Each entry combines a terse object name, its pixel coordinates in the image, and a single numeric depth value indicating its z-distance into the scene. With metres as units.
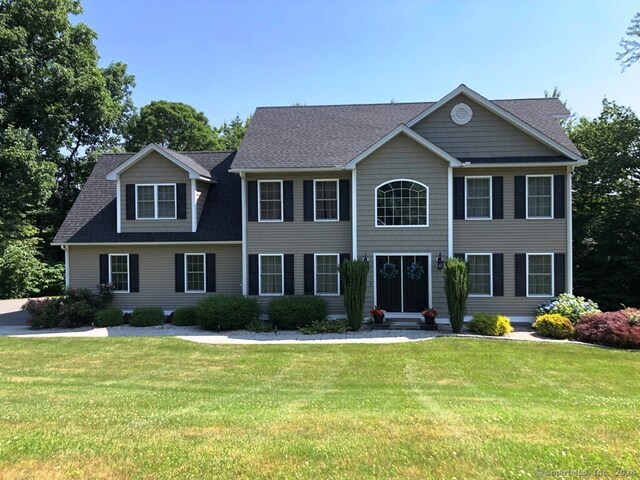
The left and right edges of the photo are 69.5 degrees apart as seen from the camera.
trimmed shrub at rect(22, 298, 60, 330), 16.58
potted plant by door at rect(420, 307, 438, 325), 15.67
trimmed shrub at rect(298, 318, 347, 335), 15.32
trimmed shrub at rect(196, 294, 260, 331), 15.77
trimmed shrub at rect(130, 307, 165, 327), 16.75
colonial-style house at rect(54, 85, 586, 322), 16.42
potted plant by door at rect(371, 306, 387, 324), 16.05
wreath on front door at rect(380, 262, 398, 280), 16.62
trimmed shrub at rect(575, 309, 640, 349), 13.01
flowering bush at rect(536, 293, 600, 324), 15.06
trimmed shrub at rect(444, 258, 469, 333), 14.99
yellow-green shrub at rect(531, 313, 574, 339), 14.30
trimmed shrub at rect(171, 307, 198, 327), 16.91
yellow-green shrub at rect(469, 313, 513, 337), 14.62
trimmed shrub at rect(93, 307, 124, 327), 16.77
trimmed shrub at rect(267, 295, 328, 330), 15.89
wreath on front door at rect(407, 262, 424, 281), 16.45
